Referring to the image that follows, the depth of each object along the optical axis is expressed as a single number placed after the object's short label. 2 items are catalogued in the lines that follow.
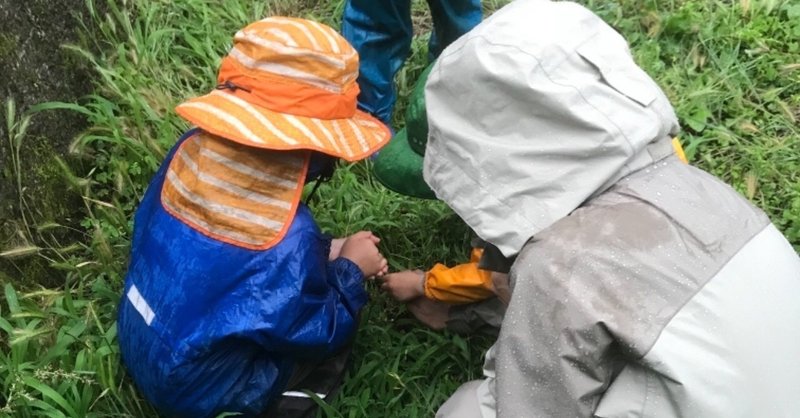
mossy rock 2.28
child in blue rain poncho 1.77
